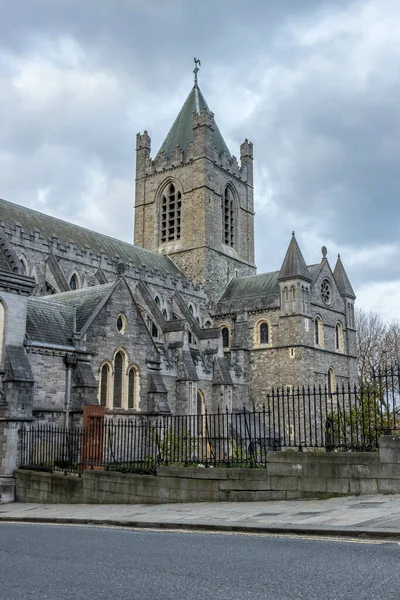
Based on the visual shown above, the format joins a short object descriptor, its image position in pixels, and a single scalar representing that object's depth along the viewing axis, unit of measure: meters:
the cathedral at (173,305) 22.66
